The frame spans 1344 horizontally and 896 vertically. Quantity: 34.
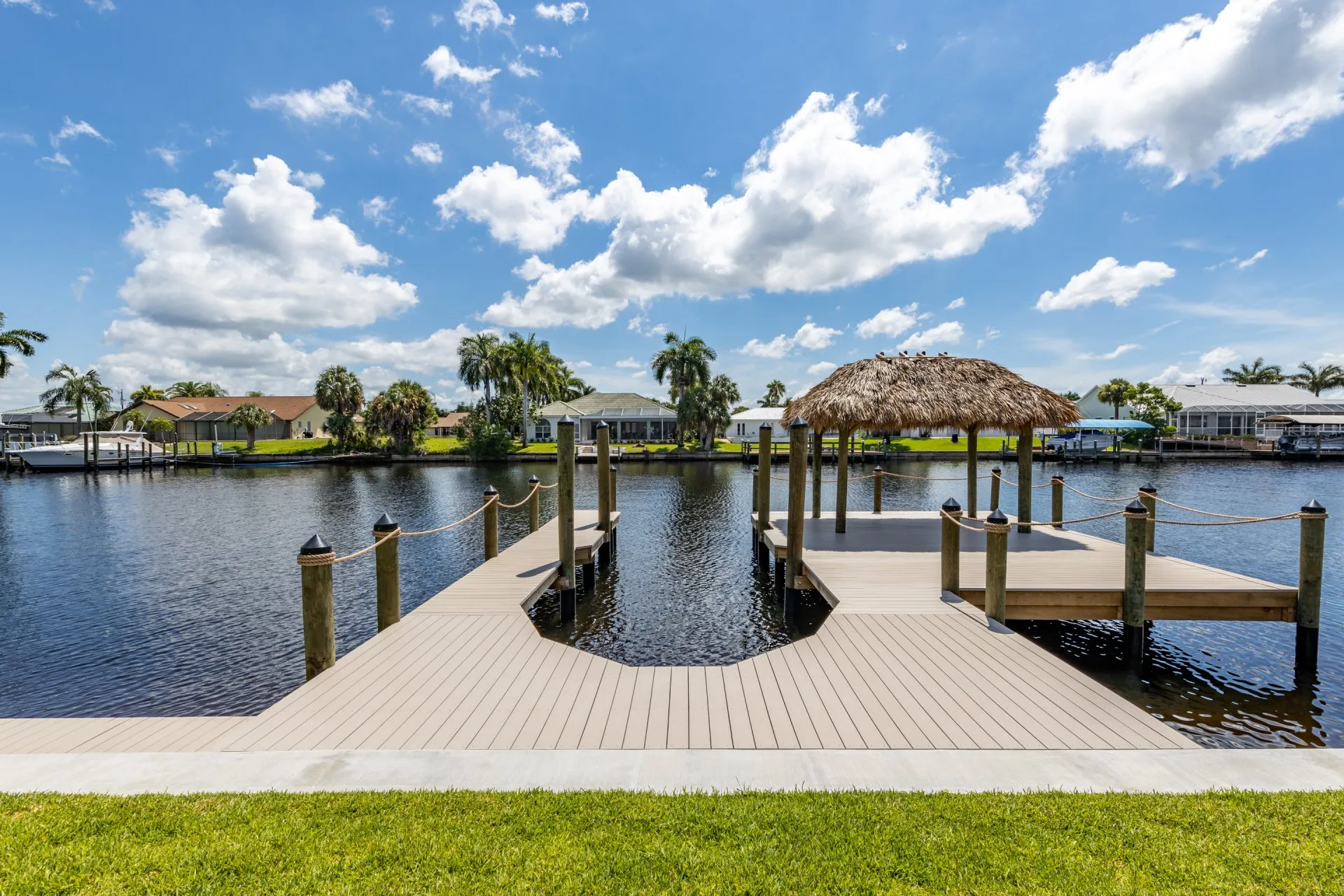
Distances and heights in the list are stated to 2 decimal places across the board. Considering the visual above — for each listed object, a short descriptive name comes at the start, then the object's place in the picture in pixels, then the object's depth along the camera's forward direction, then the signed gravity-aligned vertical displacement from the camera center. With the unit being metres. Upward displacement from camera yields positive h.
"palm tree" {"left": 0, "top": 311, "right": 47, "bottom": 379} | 34.59 +4.80
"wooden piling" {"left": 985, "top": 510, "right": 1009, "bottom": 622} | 7.37 -1.73
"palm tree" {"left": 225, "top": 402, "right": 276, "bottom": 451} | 65.94 +0.93
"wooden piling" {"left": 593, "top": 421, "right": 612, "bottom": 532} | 13.51 -1.35
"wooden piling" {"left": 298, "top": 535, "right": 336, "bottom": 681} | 5.96 -1.75
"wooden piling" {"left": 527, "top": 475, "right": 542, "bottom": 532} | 14.09 -1.98
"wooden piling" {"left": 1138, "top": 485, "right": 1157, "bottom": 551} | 10.14 -1.41
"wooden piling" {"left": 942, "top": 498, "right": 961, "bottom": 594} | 8.09 -1.70
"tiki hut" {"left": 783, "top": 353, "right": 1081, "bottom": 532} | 13.29 +0.40
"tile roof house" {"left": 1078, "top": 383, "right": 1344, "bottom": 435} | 62.22 +1.24
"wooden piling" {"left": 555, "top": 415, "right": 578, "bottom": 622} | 10.02 -1.21
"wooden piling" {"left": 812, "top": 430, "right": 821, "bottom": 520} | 15.11 -1.35
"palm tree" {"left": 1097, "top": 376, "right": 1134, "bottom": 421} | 65.75 +2.83
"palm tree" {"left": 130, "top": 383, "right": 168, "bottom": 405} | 88.44 +4.74
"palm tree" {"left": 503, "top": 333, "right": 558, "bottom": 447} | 61.19 +6.06
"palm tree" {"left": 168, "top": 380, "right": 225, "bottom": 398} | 103.94 +6.28
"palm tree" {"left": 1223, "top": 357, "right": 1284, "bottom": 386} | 87.31 +6.15
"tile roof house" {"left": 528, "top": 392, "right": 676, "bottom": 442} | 65.62 +0.68
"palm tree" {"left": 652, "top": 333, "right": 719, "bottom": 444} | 55.44 +5.43
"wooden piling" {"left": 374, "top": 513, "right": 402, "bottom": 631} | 7.41 -1.77
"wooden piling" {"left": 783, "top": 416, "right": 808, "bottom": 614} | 9.91 -1.26
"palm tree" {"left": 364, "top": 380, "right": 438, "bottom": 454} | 54.78 +1.15
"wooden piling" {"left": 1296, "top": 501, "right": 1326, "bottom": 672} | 7.71 -2.09
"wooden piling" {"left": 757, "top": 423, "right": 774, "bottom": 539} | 13.80 -1.43
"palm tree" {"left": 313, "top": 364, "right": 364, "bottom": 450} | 61.09 +3.30
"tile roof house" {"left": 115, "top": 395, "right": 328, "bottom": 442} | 75.56 +1.31
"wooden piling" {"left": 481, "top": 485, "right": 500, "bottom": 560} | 11.50 -1.82
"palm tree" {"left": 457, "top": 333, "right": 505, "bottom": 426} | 63.75 +6.24
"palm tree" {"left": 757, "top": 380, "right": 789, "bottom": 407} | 90.81 +4.25
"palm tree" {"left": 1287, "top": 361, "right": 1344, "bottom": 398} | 77.06 +4.84
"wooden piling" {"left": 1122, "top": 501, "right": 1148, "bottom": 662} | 7.55 -2.03
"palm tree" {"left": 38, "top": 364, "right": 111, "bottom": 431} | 71.06 +4.21
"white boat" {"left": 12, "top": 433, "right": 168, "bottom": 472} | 48.41 -2.13
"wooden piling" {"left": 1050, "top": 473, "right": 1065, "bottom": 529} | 13.30 -1.71
